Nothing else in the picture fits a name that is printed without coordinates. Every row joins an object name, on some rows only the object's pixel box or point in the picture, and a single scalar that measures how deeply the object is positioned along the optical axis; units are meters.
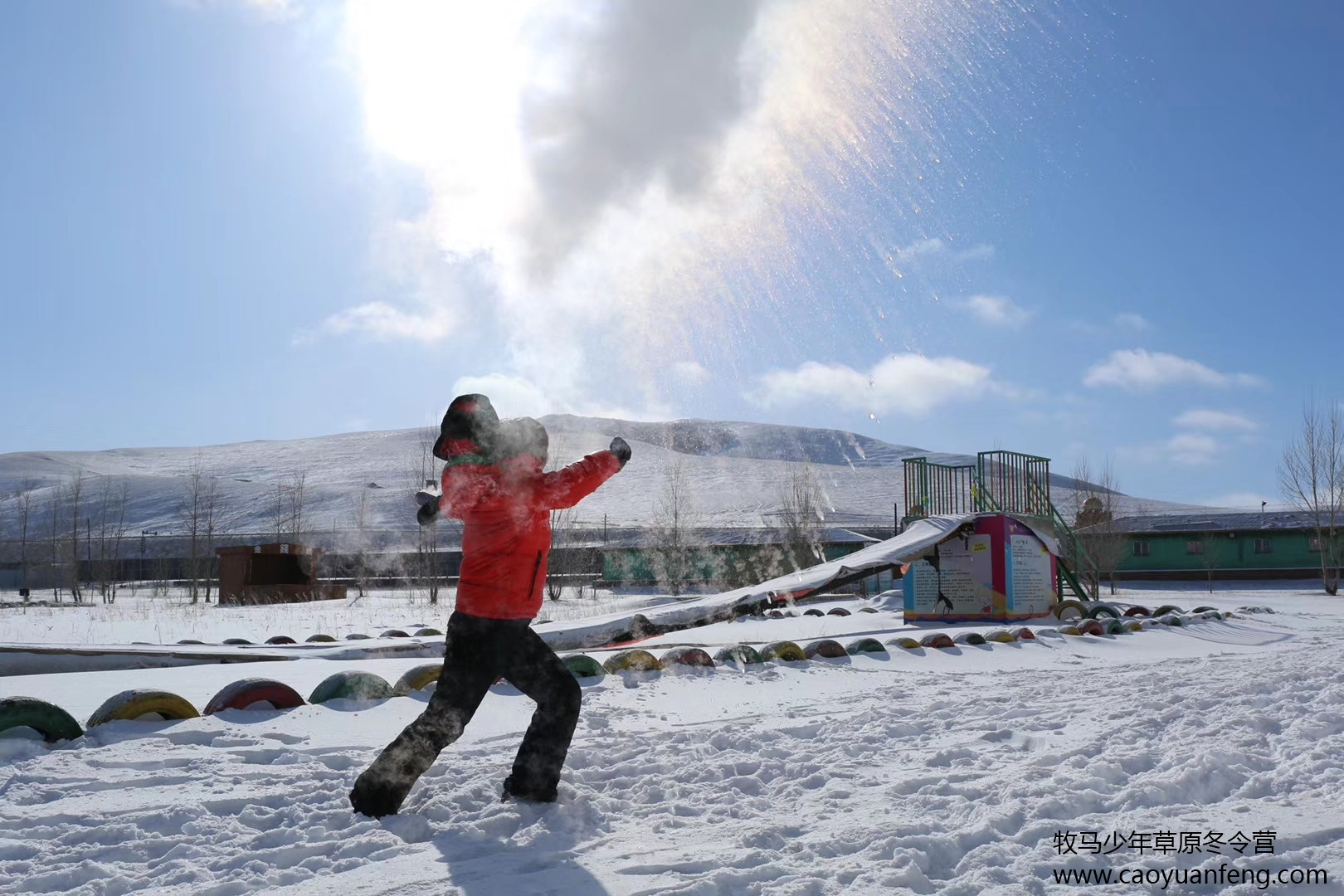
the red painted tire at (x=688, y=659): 8.16
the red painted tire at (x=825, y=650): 9.05
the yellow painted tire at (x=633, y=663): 7.77
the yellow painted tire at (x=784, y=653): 8.71
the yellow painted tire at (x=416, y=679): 6.19
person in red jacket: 3.48
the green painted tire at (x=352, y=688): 5.79
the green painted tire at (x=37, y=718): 4.38
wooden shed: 30.75
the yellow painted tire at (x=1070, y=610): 16.08
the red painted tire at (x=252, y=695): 5.29
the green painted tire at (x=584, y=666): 7.35
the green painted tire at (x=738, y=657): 8.43
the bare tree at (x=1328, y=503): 38.88
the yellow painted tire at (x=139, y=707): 4.77
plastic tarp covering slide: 9.64
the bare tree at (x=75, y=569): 35.38
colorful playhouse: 15.68
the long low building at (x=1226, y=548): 43.88
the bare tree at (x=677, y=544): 43.34
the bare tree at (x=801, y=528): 38.72
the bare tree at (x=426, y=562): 29.50
